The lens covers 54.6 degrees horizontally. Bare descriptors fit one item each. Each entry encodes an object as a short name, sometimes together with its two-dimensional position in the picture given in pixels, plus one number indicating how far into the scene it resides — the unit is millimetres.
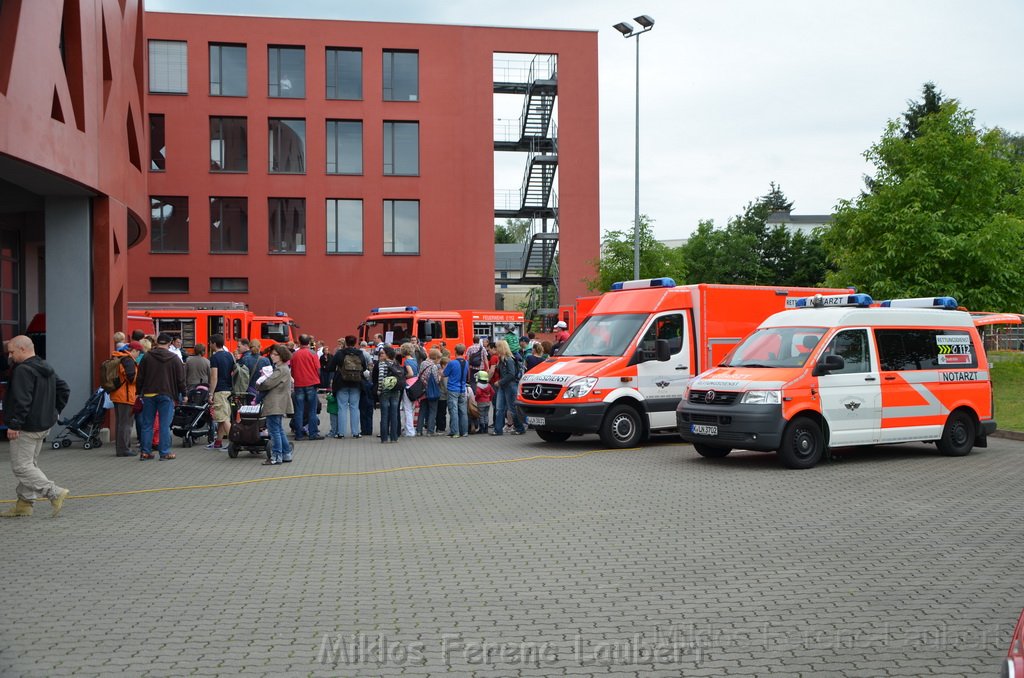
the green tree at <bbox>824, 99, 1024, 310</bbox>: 29406
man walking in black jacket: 9547
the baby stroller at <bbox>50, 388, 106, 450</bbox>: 16297
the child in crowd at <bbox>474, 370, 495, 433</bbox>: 19141
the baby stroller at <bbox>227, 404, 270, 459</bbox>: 15023
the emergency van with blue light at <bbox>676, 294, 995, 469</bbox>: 13219
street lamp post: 28781
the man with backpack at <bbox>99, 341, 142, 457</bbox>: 14953
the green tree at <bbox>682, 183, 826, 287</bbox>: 68188
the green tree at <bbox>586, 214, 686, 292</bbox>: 38344
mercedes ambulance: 15922
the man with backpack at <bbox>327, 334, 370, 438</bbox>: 17938
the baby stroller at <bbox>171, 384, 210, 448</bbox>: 16891
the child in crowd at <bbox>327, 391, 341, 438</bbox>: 18719
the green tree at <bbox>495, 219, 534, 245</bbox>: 122812
